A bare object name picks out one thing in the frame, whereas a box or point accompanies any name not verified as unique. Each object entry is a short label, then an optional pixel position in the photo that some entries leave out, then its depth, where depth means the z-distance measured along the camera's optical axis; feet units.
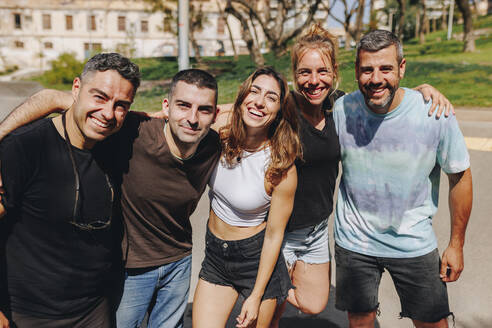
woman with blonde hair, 10.22
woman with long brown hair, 9.34
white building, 152.25
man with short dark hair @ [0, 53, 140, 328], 7.50
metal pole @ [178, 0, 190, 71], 26.43
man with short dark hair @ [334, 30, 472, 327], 9.43
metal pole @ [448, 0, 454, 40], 107.28
